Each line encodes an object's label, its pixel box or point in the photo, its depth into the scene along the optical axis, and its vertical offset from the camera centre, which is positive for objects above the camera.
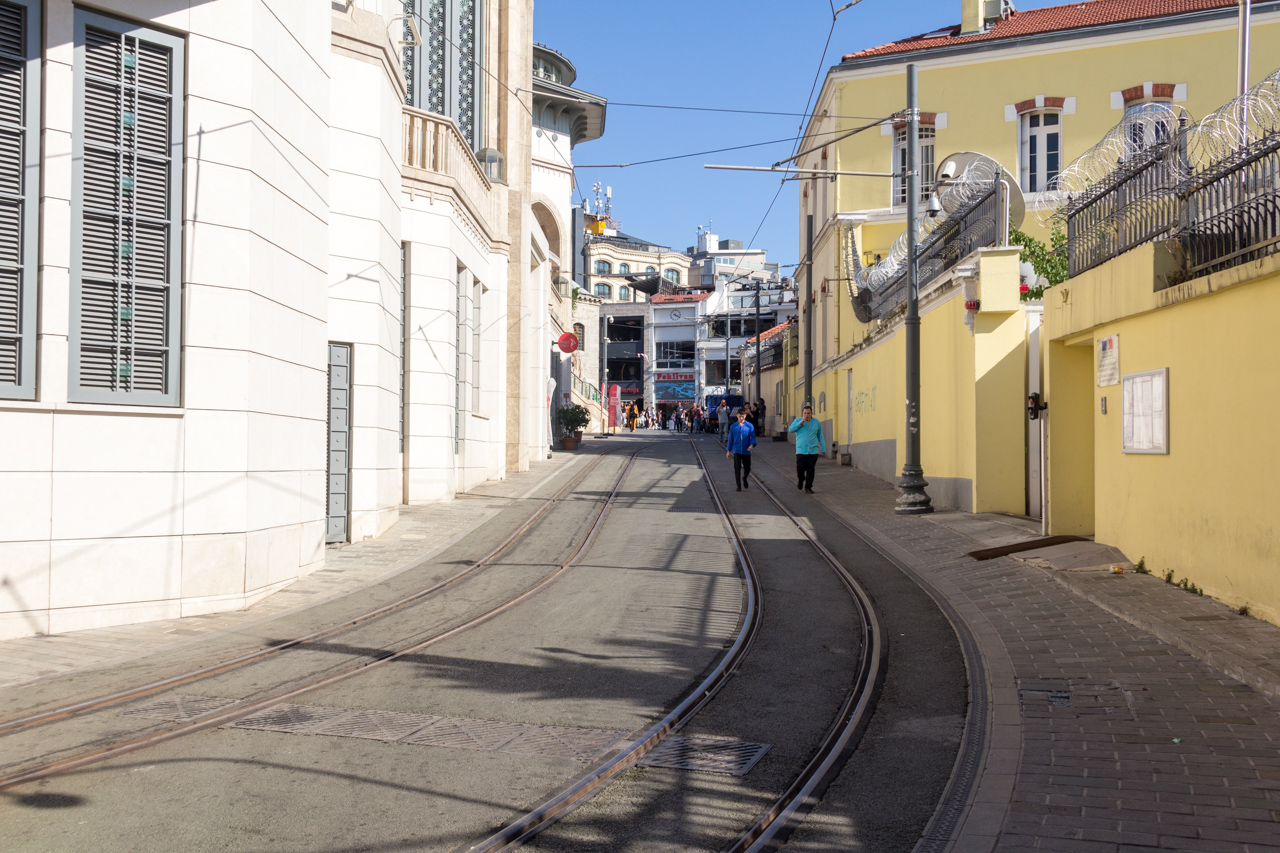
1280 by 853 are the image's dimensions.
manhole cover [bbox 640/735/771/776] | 5.44 -1.58
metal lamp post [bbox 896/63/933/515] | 17.34 +1.36
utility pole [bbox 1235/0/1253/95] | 15.33 +6.04
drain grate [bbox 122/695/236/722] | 6.30 -1.56
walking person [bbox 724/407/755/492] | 22.19 +0.15
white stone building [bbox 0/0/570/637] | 9.01 +1.30
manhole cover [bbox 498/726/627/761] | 5.62 -1.56
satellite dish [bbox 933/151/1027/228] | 16.73 +4.90
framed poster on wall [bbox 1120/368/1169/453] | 10.07 +0.44
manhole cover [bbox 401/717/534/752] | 5.79 -1.57
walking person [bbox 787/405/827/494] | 21.38 +0.21
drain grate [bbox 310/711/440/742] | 5.95 -1.57
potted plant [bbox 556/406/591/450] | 37.34 +0.98
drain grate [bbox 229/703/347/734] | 6.07 -1.56
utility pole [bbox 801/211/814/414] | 33.59 +3.93
